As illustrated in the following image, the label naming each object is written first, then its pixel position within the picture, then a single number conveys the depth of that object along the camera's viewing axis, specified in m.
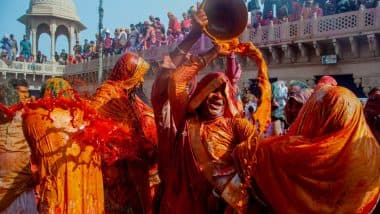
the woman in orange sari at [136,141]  4.18
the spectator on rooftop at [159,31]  21.73
